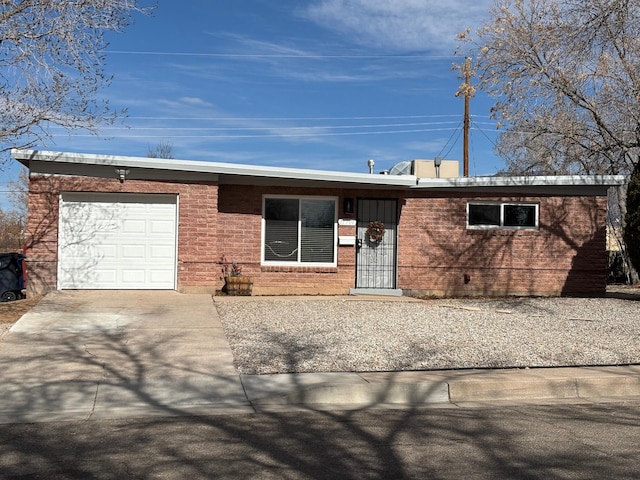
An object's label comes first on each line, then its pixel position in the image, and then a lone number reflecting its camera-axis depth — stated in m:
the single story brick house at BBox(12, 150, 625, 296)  14.46
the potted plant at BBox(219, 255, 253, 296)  15.45
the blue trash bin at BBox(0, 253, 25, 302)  15.97
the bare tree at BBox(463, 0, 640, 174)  15.88
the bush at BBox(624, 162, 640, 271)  15.11
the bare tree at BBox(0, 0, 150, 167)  11.37
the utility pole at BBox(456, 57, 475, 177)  28.88
